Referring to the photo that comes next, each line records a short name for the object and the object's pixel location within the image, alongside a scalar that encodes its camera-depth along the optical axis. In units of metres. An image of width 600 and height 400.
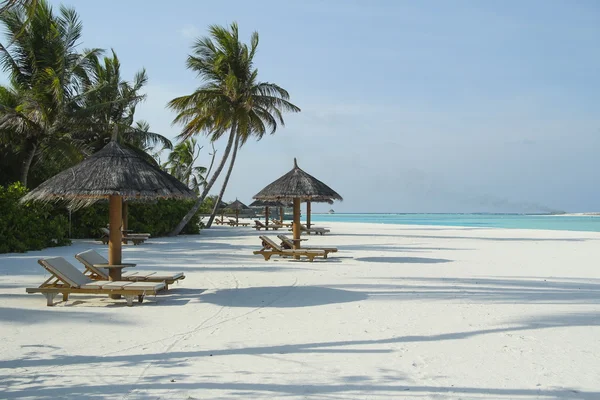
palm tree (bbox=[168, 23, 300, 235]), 23.83
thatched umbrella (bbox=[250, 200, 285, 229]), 34.58
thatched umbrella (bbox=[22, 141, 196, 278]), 7.47
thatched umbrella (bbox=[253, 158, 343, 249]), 14.42
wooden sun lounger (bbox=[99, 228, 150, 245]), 18.66
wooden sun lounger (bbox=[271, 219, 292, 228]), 32.59
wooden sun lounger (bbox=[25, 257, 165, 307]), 7.08
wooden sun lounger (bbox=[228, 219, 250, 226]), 37.87
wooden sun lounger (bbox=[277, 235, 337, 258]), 14.01
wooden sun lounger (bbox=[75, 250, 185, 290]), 7.92
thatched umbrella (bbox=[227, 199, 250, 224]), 39.12
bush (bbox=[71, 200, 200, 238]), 21.39
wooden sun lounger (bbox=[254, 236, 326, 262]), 13.20
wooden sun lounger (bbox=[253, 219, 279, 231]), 31.36
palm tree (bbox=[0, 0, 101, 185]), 18.31
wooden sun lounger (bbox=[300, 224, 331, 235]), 27.20
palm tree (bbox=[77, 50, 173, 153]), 20.58
